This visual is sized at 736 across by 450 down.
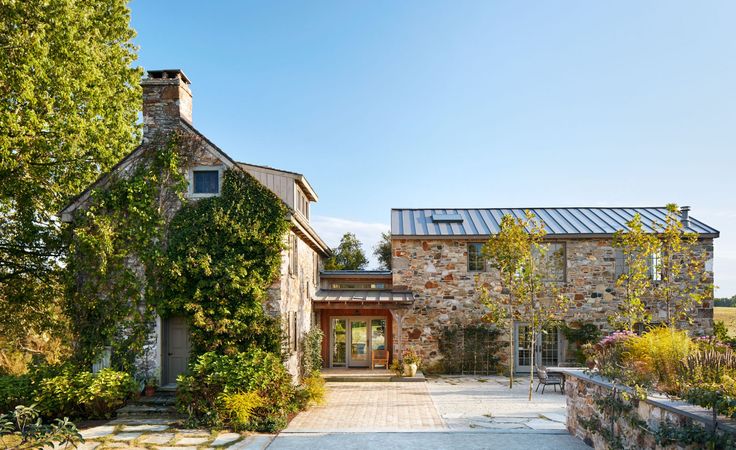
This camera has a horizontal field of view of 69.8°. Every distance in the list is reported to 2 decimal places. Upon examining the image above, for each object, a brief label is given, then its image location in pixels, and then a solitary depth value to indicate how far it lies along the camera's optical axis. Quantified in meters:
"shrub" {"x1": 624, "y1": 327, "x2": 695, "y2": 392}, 7.93
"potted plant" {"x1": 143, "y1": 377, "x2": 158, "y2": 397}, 13.45
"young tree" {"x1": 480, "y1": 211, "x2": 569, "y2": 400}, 15.65
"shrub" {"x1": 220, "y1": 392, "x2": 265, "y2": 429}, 11.56
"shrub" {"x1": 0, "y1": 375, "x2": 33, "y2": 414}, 12.45
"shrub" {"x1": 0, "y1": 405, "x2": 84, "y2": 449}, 5.95
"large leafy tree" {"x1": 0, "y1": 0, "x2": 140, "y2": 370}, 15.19
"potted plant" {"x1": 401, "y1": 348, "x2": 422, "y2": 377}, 19.00
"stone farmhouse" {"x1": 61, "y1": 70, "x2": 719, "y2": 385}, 20.38
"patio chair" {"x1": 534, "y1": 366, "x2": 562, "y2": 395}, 16.52
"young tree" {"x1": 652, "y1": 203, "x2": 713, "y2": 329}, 12.93
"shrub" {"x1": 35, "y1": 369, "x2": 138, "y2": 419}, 12.20
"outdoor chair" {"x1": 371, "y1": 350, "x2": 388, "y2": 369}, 20.88
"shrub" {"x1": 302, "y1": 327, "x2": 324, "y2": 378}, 16.88
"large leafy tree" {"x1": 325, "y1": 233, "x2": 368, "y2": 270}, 33.06
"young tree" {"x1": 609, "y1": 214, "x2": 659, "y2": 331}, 13.38
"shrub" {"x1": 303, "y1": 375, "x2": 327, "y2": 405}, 13.93
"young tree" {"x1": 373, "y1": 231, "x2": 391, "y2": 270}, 36.28
